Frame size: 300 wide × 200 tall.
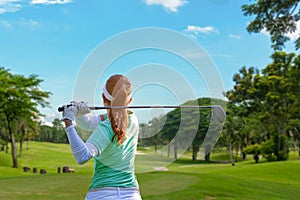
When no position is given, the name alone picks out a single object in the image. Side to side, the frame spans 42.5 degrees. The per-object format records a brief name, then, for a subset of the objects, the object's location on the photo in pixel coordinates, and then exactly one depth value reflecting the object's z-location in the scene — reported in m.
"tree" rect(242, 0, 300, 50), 17.11
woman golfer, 2.18
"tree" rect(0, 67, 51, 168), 29.57
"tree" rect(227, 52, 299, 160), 37.16
